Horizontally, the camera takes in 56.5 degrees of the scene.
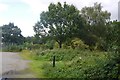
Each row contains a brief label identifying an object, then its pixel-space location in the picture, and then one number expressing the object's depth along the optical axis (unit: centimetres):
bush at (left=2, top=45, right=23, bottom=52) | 1739
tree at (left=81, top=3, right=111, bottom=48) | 1659
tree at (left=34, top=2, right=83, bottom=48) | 1611
